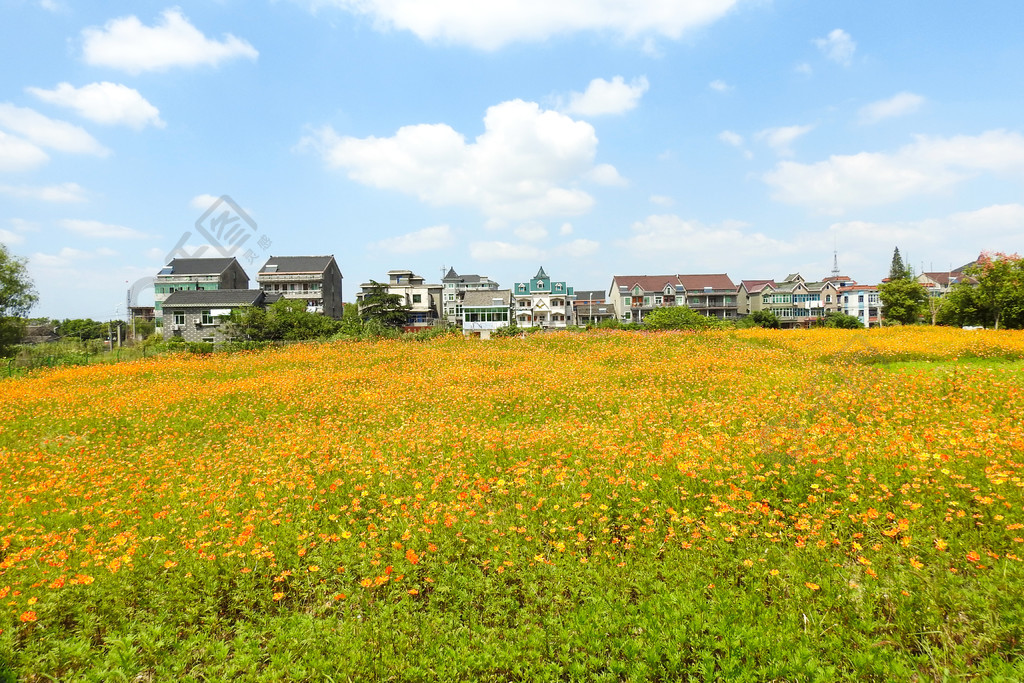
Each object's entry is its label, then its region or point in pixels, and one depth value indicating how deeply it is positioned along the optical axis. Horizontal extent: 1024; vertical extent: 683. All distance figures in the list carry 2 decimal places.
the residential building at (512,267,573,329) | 77.25
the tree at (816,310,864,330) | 64.50
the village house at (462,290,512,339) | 70.88
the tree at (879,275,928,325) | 51.16
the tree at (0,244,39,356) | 33.53
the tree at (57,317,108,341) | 92.88
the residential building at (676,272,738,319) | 86.50
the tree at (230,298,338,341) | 44.41
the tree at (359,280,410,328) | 53.56
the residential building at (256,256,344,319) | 69.88
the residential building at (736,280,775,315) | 87.62
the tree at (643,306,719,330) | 42.91
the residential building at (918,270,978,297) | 86.72
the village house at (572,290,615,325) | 95.81
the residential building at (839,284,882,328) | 91.19
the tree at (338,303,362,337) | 37.09
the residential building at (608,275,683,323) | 85.75
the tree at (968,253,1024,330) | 33.41
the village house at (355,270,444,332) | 83.06
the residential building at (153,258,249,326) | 72.31
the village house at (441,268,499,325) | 88.25
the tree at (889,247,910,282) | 103.46
